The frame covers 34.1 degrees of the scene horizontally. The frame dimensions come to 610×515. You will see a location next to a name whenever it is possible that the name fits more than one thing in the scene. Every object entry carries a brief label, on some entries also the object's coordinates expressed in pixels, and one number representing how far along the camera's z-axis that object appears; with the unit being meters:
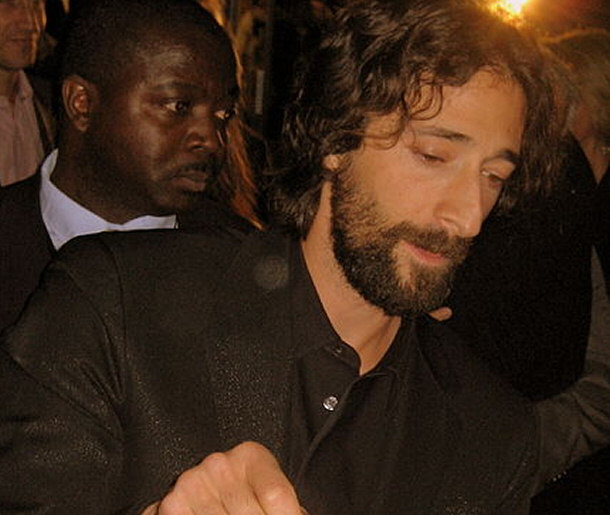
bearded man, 1.77
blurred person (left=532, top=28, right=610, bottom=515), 2.80
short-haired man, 2.55
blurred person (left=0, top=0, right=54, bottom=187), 3.34
